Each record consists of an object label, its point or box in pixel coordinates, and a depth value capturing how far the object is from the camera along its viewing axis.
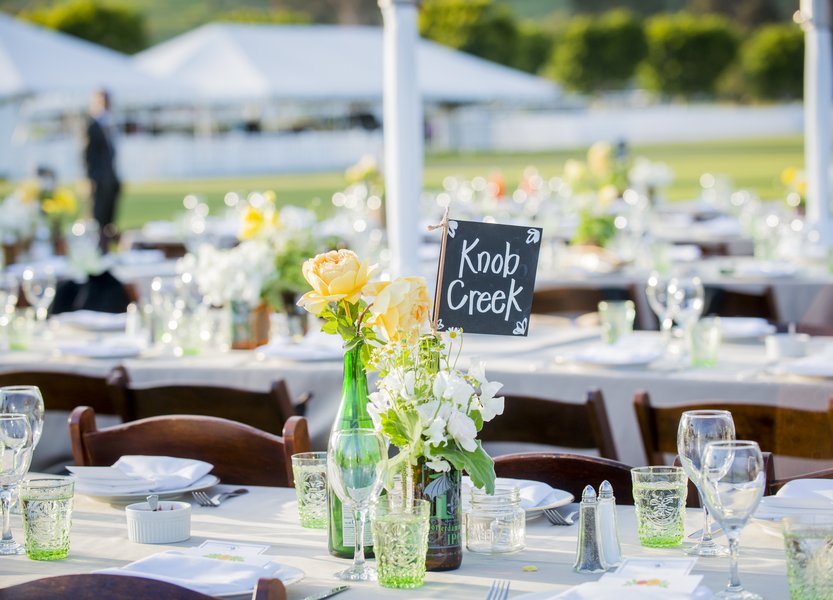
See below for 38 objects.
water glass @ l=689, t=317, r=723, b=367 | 6.63
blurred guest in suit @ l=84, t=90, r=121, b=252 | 23.63
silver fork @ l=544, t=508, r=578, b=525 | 3.95
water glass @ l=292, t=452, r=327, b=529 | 3.94
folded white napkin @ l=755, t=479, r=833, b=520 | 3.70
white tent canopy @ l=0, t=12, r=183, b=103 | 30.22
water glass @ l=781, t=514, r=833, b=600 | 3.05
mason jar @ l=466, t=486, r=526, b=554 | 3.64
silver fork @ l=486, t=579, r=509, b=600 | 3.21
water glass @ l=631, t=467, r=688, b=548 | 3.67
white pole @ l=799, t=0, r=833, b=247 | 11.74
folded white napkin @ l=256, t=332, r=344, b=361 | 7.13
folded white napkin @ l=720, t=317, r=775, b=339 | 7.51
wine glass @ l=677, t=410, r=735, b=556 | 3.49
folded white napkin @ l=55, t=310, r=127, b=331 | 8.57
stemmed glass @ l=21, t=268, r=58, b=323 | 8.21
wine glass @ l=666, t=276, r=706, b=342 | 6.82
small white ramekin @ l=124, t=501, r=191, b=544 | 3.80
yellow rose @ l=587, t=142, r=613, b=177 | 14.66
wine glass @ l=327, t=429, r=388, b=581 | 3.34
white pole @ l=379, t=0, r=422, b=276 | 8.09
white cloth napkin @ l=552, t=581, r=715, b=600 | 3.01
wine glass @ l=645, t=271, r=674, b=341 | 6.92
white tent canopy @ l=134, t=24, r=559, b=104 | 43.24
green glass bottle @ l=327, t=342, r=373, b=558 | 3.63
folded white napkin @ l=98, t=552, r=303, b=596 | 3.23
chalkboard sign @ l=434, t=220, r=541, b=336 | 3.64
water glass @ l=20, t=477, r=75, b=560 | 3.65
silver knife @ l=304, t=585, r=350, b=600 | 3.22
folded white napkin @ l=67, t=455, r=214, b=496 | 4.28
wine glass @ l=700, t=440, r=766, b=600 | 3.13
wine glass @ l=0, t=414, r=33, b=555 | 3.80
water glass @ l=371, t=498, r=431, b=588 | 3.29
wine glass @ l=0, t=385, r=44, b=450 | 4.07
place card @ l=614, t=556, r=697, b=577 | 3.29
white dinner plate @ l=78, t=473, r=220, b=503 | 4.26
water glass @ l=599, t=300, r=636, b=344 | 7.20
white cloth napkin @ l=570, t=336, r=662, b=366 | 6.63
